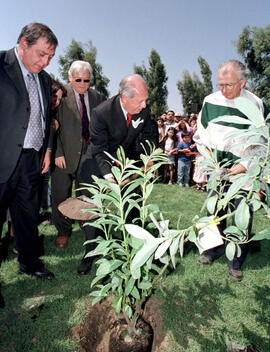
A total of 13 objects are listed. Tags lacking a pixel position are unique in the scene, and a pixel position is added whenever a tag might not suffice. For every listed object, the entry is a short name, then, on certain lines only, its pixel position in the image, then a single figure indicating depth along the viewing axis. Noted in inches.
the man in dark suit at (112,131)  90.7
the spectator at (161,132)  350.6
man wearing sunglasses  126.7
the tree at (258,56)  1231.5
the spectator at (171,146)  313.9
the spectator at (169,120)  358.9
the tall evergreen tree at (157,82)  1558.8
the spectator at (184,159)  299.3
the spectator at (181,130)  319.3
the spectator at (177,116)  404.2
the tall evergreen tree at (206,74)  1802.4
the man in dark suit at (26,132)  80.8
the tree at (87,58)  1397.6
